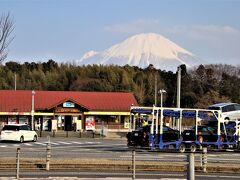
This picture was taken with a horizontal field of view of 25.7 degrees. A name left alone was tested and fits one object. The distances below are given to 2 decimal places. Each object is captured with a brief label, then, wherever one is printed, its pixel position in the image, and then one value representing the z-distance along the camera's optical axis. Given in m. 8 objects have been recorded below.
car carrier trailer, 30.77
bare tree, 22.39
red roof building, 69.06
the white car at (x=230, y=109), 42.03
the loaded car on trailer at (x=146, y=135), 30.97
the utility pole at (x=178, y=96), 49.66
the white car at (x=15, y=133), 40.94
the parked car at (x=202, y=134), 31.20
